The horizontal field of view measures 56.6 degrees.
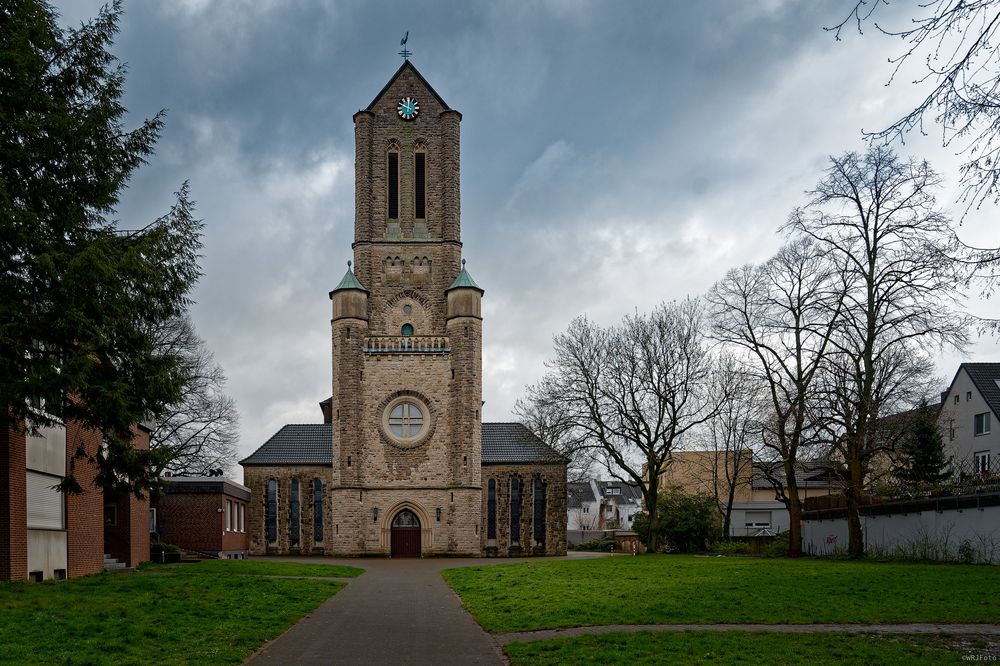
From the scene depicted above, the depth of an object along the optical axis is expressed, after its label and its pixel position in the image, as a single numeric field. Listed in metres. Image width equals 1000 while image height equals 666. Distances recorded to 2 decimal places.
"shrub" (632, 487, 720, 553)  43.06
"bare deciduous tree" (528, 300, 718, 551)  41.62
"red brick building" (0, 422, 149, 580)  20.02
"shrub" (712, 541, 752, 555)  43.38
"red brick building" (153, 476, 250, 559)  41.56
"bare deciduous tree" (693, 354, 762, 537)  36.44
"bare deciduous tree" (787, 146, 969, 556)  30.75
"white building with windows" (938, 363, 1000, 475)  49.69
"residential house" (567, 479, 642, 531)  114.69
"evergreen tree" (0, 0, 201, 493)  16.03
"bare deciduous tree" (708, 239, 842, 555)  32.53
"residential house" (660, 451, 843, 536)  67.12
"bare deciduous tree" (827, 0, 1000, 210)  6.74
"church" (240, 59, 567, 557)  47.53
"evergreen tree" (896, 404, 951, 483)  43.55
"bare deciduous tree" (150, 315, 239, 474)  46.06
